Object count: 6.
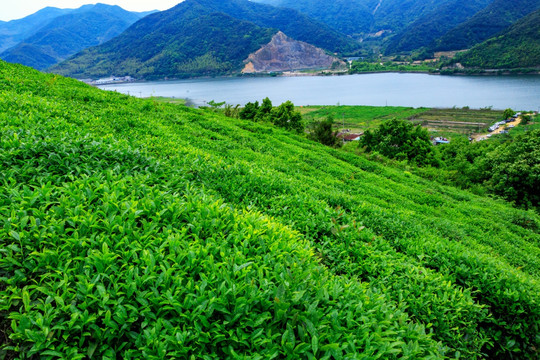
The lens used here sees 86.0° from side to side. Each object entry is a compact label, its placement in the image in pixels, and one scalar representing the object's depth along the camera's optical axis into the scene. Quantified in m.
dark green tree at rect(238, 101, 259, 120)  34.60
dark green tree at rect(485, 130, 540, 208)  19.84
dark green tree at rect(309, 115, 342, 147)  26.86
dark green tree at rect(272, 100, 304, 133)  31.55
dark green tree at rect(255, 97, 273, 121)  32.82
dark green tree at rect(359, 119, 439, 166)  29.25
